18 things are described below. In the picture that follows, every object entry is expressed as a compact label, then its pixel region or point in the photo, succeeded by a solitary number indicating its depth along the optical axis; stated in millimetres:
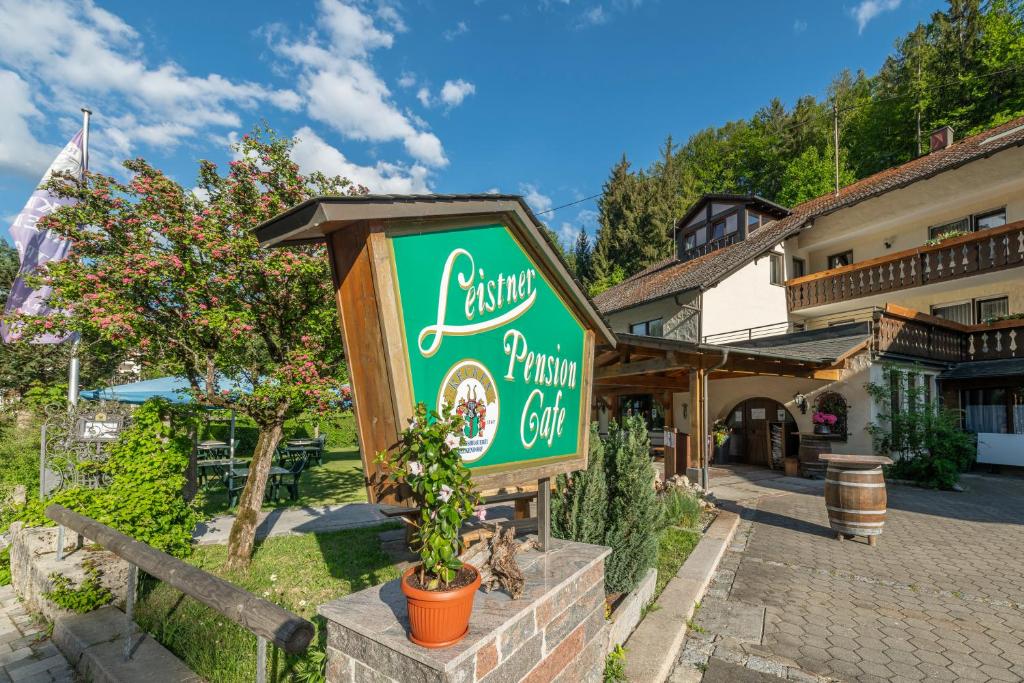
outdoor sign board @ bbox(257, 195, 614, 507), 2250
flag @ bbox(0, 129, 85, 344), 7910
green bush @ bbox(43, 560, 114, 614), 4105
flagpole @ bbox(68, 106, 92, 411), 7332
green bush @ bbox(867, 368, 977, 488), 10680
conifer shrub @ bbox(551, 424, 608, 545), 4355
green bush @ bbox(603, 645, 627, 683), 3207
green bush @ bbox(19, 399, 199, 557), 4730
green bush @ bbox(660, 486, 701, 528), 7047
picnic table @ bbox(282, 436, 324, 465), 12178
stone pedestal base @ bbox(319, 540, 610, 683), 1807
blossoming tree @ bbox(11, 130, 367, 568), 5566
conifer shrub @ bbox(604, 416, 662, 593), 4332
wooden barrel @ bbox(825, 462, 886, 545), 6457
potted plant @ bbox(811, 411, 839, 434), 12708
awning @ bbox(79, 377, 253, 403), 10406
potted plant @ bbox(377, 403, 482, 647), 1786
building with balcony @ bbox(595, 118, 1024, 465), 12648
